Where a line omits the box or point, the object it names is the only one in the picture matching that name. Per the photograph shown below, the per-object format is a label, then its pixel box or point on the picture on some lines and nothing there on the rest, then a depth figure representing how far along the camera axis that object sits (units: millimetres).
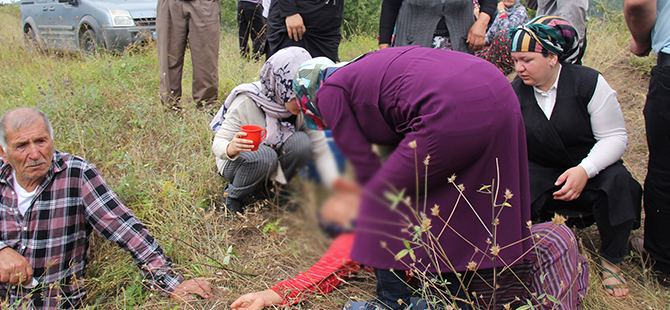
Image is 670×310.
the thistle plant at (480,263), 1636
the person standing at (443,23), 3166
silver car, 6074
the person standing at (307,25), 3500
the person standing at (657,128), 2104
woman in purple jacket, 1524
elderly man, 2061
